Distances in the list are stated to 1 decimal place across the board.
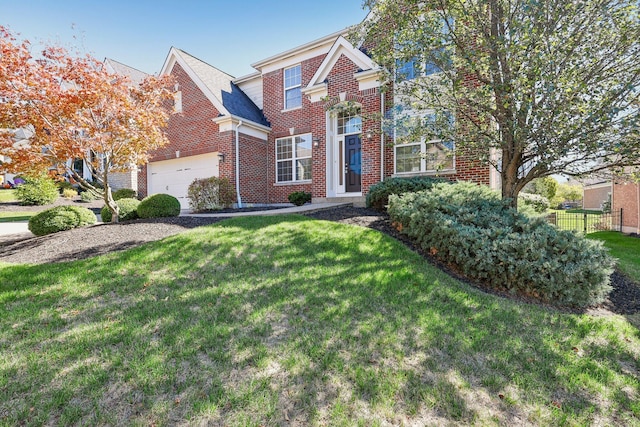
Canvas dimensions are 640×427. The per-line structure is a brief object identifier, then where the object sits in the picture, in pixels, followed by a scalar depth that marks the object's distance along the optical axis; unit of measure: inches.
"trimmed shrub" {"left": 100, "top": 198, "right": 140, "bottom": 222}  345.1
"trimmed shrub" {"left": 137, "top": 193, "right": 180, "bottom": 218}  328.2
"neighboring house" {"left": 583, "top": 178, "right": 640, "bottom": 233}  437.5
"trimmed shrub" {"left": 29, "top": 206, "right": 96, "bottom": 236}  284.0
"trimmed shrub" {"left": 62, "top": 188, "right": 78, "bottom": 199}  671.1
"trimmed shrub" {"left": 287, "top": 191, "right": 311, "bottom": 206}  485.1
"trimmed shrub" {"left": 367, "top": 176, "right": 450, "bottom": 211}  325.4
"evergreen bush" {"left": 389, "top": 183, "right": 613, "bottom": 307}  169.5
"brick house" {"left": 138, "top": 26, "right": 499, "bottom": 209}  404.5
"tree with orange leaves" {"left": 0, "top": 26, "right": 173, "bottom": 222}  235.3
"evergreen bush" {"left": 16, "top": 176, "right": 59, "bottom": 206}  593.0
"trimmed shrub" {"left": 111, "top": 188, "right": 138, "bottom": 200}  612.4
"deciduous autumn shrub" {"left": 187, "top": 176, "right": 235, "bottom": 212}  462.0
